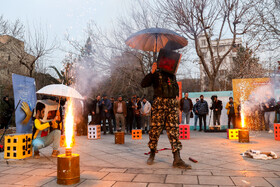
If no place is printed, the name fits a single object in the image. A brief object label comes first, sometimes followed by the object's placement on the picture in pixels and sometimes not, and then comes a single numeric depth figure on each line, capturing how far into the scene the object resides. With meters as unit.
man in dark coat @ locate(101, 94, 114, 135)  10.45
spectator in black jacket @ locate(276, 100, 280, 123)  10.22
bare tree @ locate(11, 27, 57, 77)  16.69
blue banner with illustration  6.92
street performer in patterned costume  4.09
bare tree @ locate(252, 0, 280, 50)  11.60
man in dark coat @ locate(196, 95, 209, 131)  11.74
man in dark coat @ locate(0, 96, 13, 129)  10.78
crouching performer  4.86
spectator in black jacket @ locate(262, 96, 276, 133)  10.20
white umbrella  4.86
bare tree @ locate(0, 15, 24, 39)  15.73
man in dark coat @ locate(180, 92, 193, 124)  11.57
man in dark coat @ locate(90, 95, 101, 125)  10.46
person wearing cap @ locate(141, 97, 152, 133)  10.58
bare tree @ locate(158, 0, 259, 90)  13.20
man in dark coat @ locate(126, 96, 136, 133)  10.92
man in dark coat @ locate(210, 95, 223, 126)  11.82
